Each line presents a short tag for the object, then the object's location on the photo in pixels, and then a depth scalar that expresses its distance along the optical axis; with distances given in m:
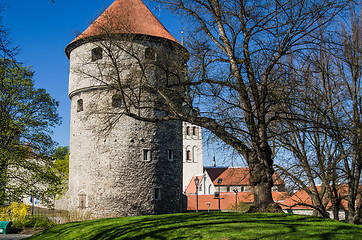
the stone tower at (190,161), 56.75
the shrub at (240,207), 31.78
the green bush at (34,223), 20.95
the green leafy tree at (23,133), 17.20
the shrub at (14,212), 21.56
